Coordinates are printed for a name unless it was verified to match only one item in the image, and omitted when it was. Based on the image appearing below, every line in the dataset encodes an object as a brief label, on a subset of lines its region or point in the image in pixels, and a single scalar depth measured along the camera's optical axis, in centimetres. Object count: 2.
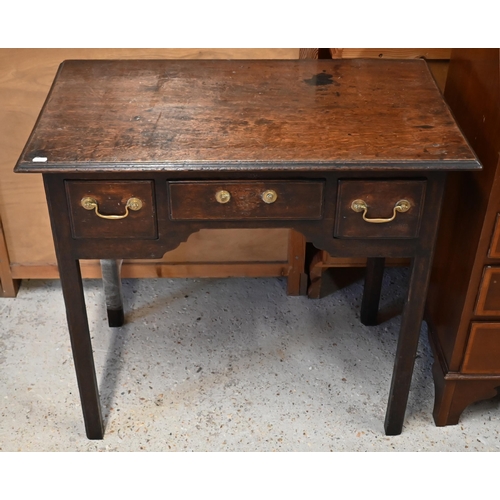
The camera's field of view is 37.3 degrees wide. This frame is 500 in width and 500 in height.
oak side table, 159
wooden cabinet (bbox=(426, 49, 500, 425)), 175
